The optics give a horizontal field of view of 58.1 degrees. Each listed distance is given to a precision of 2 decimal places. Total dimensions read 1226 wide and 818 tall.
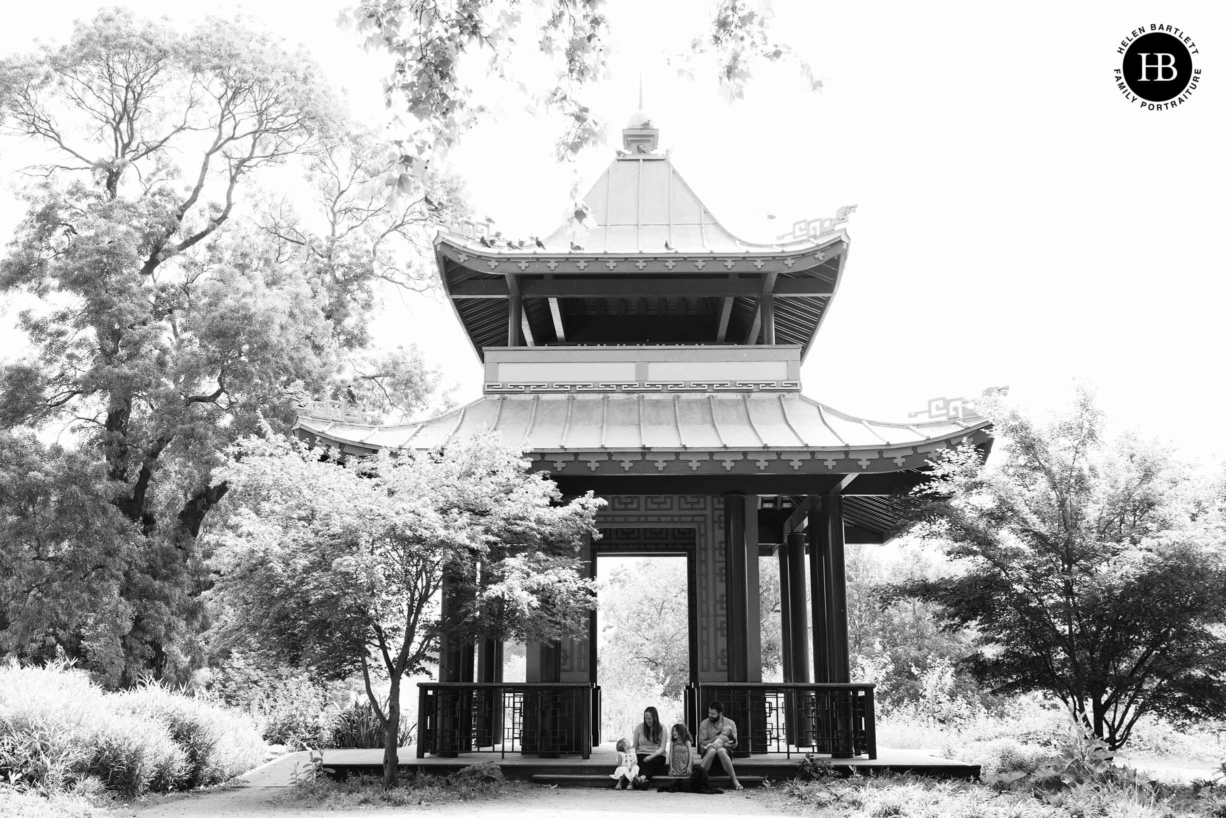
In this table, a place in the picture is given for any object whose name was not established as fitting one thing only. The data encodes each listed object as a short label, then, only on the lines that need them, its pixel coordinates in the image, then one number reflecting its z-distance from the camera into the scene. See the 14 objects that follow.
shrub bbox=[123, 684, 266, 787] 12.95
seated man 12.22
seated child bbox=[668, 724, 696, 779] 12.15
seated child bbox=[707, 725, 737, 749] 12.26
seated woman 12.32
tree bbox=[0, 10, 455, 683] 22.78
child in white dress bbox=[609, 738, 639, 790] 12.23
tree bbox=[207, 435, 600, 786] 10.95
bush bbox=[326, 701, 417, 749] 18.62
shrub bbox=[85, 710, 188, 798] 11.39
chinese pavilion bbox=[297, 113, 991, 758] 13.34
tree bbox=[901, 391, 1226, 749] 11.38
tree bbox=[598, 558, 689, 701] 41.47
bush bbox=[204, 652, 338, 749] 19.09
